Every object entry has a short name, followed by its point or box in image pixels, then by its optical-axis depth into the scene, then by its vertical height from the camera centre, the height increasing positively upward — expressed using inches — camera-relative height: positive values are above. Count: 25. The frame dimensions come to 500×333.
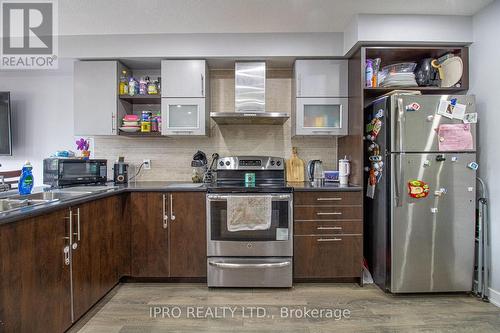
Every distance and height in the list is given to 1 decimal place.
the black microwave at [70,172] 94.3 -3.0
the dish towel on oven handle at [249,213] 90.1 -17.0
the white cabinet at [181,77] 105.4 +34.5
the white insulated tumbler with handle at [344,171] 99.8 -3.1
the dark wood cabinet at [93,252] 68.3 -25.2
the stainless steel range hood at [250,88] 105.7 +30.1
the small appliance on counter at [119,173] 110.0 -4.0
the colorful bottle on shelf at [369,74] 94.6 +31.9
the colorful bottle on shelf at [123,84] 107.6 +32.4
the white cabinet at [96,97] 105.3 +26.7
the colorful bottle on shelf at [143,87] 109.1 +31.6
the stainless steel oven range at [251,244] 90.1 -28.0
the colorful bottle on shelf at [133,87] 108.2 +31.4
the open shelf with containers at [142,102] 108.1 +27.0
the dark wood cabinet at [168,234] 93.1 -24.9
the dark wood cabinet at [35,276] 47.7 -22.8
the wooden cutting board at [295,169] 116.8 -2.7
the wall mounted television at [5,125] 118.4 +17.5
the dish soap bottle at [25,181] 72.0 -4.8
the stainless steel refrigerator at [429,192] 83.8 -9.5
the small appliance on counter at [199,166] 112.5 -1.2
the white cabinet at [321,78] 104.4 +33.7
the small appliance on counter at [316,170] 113.1 -3.1
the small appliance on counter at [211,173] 110.3 -4.1
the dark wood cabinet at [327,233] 92.4 -24.5
